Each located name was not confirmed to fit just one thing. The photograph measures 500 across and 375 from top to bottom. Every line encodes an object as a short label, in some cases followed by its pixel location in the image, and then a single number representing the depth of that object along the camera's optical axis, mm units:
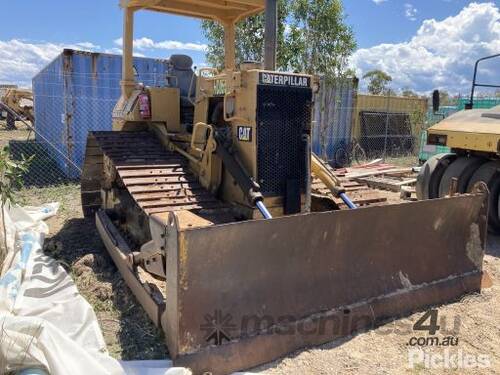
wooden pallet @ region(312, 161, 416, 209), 5307
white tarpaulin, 2746
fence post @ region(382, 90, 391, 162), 15453
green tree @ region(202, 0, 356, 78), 12422
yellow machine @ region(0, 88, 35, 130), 22312
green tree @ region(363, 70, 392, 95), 32188
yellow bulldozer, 3135
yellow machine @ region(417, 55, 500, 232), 6484
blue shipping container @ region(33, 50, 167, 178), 10305
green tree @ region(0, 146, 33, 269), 4025
